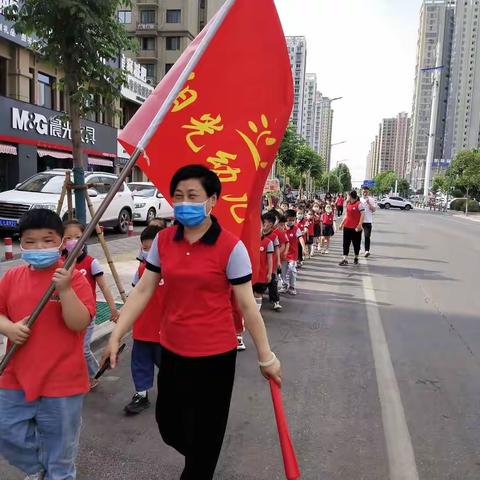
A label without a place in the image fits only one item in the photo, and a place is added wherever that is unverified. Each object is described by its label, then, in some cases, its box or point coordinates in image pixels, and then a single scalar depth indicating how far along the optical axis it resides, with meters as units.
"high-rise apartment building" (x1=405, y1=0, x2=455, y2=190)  117.25
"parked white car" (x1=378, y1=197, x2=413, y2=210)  57.75
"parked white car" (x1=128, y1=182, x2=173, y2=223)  18.88
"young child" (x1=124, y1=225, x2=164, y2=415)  3.72
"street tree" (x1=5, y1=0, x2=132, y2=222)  4.61
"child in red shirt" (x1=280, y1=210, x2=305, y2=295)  8.10
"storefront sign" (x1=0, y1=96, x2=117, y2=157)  19.47
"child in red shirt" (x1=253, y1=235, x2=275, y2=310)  5.84
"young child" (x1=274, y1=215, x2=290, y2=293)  7.10
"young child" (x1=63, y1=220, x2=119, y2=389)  3.75
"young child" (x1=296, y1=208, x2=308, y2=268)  10.38
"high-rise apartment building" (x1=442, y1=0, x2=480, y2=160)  111.44
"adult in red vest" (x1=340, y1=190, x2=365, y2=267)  11.28
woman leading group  2.35
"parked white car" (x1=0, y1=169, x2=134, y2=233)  12.17
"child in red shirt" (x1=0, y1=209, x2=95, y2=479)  2.31
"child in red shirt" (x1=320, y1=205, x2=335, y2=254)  13.73
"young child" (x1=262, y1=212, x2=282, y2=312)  6.23
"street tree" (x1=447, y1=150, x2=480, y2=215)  50.19
